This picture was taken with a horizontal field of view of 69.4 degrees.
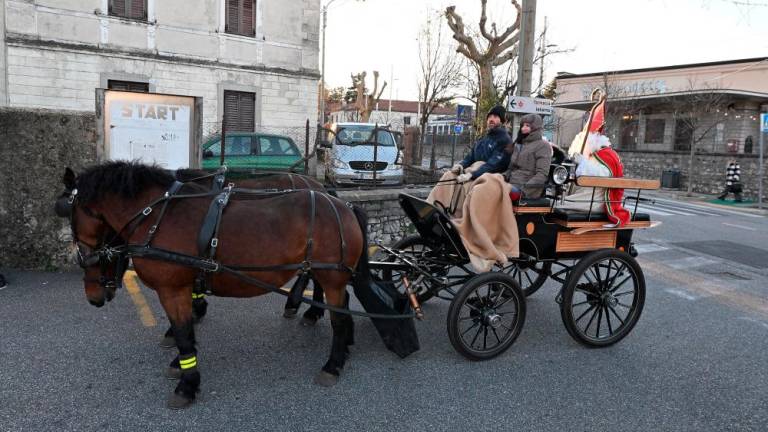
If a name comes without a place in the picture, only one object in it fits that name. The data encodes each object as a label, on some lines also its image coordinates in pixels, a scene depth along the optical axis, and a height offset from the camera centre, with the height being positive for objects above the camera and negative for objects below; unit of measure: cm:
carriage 474 -103
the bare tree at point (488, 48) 2150 +400
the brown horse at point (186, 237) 377 -71
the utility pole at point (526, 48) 921 +167
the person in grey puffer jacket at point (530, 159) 517 -10
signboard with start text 682 +4
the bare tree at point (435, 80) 3159 +375
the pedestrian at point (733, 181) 2112 -86
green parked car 1156 -30
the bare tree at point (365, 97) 4103 +350
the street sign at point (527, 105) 886 +70
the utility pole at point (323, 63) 3438 +516
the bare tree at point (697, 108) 2369 +219
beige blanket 470 -63
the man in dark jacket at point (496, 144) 556 +4
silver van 1323 -47
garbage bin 2527 -106
